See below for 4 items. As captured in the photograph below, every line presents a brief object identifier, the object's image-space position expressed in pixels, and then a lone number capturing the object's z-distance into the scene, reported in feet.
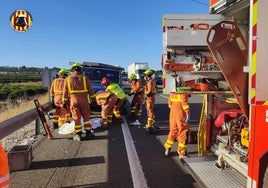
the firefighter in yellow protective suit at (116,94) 22.08
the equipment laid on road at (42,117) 16.47
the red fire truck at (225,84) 5.60
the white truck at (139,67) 82.14
